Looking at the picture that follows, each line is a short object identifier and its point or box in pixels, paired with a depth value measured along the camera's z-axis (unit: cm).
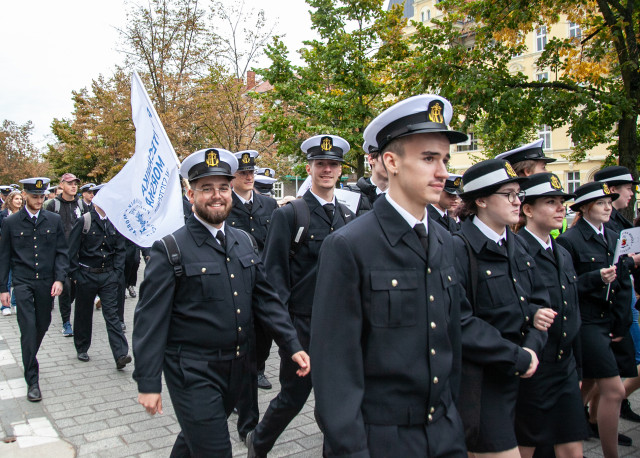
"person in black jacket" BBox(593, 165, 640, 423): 504
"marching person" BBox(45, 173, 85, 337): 902
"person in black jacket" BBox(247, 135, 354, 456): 396
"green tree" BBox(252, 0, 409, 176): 1775
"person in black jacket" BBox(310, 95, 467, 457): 203
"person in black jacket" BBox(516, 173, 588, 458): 325
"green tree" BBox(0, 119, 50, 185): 4012
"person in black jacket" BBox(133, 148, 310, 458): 307
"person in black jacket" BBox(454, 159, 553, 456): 281
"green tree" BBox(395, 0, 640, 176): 1014
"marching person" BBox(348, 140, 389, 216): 497
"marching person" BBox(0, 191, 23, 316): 1040
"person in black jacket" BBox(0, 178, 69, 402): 615
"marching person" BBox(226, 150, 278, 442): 692
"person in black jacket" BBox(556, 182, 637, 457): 397
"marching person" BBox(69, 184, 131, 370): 719
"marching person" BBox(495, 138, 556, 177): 434
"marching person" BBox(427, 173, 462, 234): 538
